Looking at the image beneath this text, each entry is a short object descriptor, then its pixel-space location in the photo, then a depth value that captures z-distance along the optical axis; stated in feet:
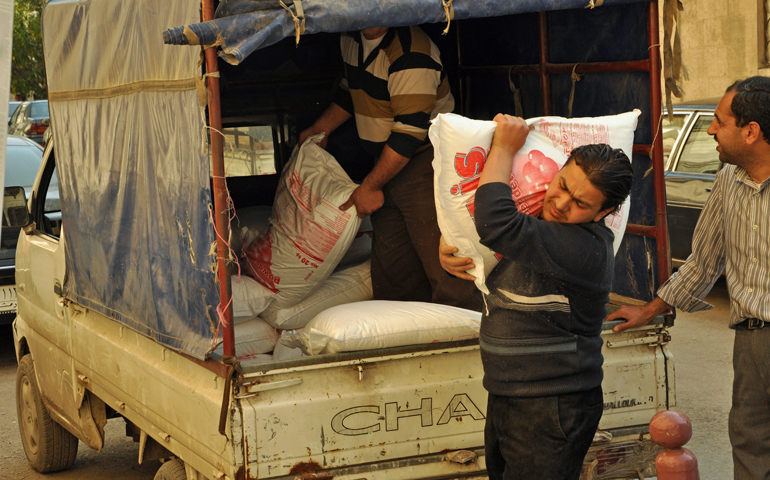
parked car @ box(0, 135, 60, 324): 23.14
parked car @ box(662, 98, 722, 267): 25.44
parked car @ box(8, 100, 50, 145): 59.36
